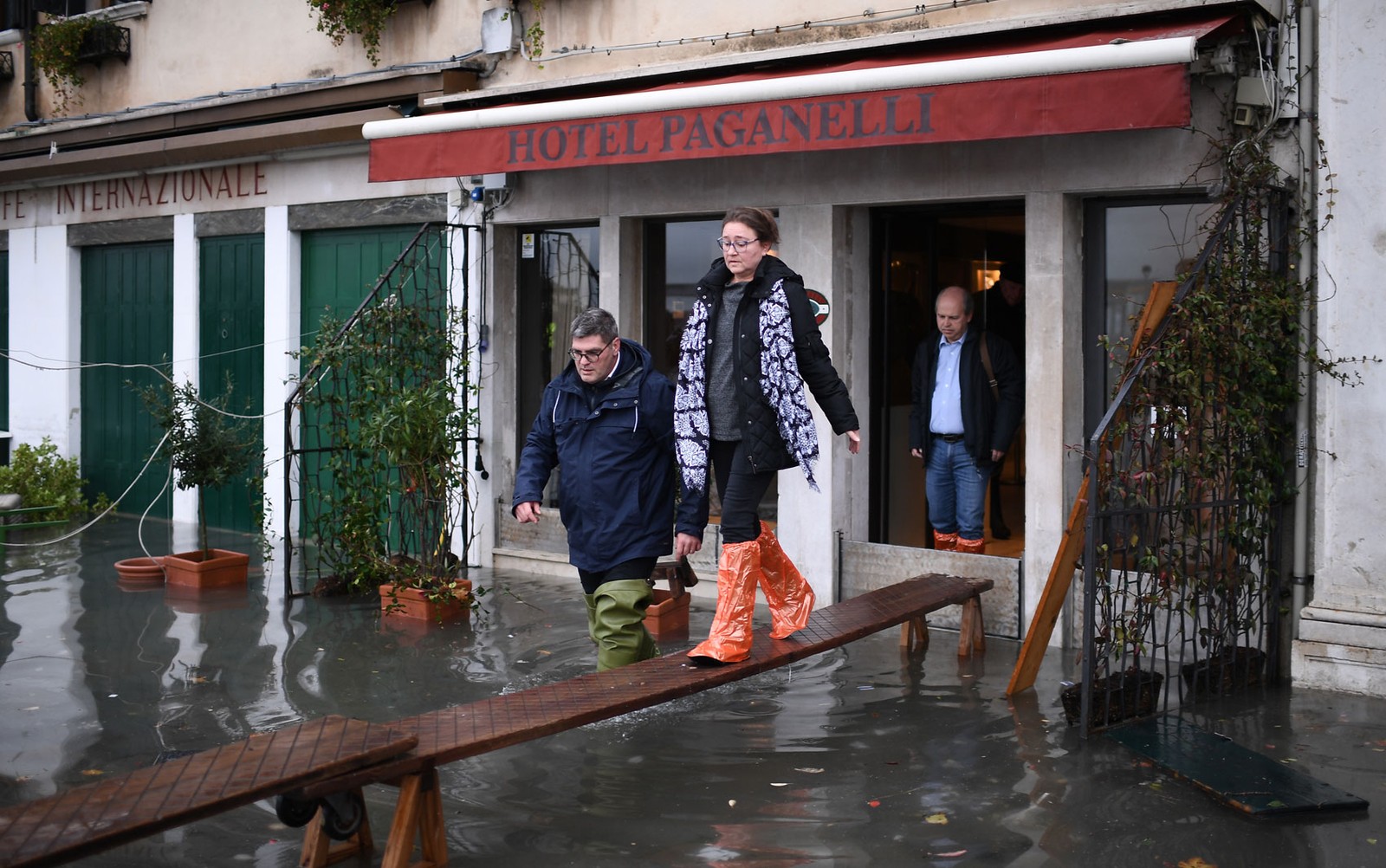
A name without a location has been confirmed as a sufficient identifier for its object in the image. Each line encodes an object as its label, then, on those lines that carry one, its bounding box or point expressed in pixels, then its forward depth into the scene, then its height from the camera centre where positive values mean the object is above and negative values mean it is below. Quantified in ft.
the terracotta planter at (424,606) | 28.14 -3.62
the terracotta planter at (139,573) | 32.83 -3.49
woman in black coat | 18.92 +0.29
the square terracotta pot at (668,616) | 26.96 -3.64
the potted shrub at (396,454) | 28.27 -0.75
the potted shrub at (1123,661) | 20.03 -3.34
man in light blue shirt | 27.48 +0.03
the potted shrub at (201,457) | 31.35 -0.88
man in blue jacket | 19.13 -0.79
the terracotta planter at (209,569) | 31.99 -3.35
